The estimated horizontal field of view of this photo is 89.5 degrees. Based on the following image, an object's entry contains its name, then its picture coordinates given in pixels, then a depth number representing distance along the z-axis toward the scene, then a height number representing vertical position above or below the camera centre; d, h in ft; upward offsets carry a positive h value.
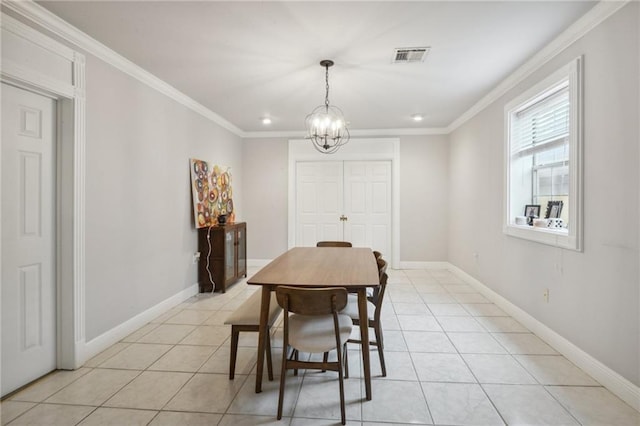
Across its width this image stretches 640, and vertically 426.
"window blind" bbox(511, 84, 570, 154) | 9.04 +2.78
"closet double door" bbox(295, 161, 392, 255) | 19.20 +0.46
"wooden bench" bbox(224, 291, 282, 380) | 7.12 -2.49
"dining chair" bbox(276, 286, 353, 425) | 5.80 -2.38
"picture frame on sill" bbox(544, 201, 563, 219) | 9.46 +0.05
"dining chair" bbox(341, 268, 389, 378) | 7.26 -2.57
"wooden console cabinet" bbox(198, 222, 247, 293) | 14.12 -2.06
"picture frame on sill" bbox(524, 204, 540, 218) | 10.63 +0.02
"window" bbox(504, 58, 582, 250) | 7.95 +1.73
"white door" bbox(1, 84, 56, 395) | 6.72 -0.61
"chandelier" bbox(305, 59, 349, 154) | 10.17 +2.76
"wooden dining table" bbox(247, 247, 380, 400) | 6.50 -1.43
